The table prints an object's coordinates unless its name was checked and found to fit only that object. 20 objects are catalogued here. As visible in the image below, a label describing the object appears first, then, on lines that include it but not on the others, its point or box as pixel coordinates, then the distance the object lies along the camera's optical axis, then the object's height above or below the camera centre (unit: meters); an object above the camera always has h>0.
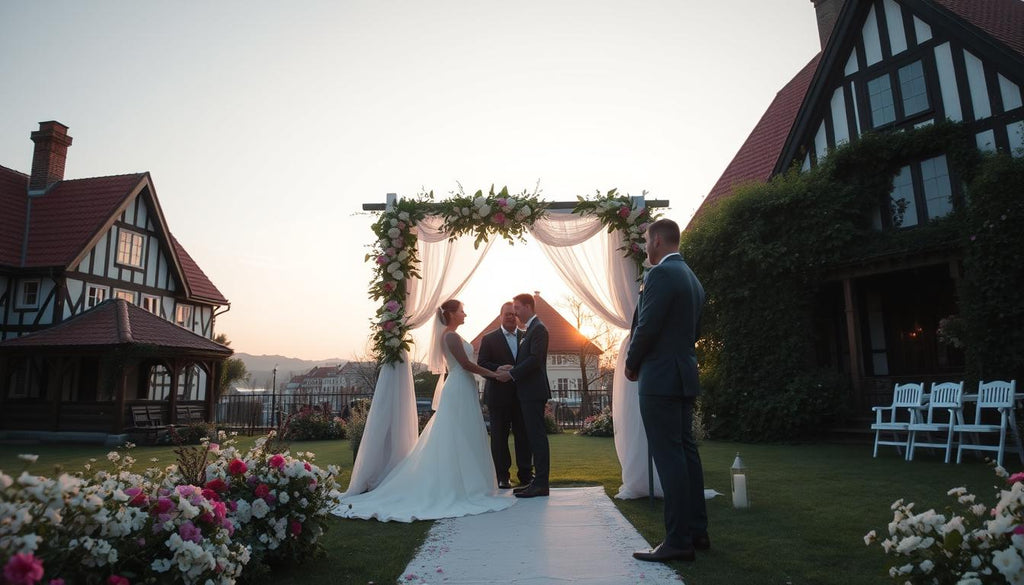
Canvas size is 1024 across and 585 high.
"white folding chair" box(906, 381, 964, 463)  8.82 -0.38
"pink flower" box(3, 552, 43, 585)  1.72 -0.51
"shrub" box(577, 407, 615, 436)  16.20 -1.15
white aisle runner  3.58 -1.14
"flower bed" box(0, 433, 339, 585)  2.05 -0.58
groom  6.48 -0.07
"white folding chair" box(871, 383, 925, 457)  9.39 -0.49
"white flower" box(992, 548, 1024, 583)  1.96 -0.59
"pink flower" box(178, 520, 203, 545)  2.65 -0.63
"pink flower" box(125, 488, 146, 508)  2.71 -0.49
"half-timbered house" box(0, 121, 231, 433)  16.52 +2.53
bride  5.75 -0.87
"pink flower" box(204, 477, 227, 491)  3.45 -0.56
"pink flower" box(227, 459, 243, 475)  3.66 -0.49
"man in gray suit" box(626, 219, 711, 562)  4.05 +0.05
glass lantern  5.51 -0.94
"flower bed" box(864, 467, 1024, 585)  2.04 -0.60
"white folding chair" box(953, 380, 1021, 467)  7.94 -0.37
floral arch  7.08 +1.52
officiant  7.16 -0.26
